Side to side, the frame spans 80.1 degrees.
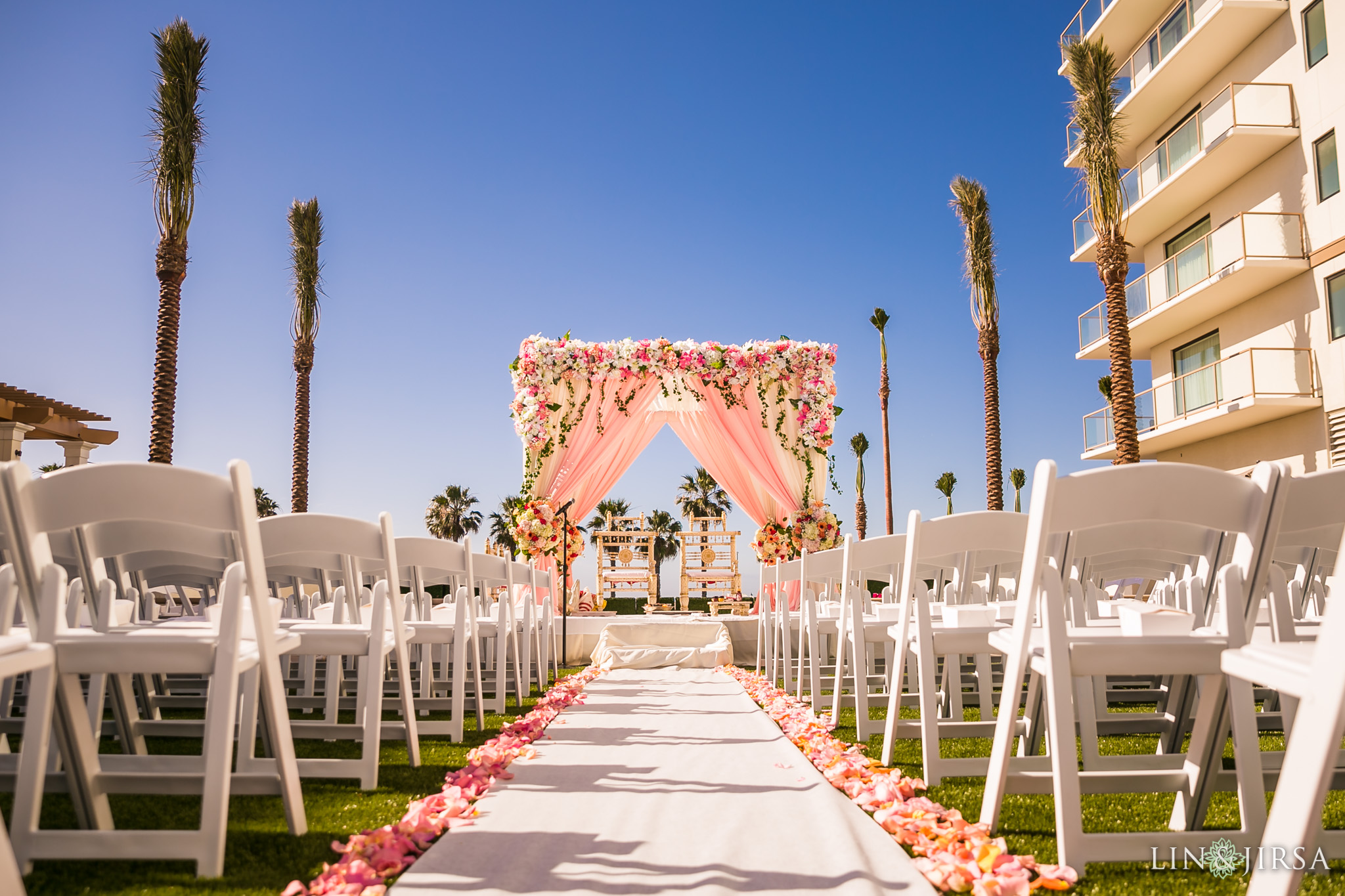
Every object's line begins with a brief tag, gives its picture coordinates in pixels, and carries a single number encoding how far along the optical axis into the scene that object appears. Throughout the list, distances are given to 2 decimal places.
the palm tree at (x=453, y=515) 43.06
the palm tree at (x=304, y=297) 15.81
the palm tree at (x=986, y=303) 17.72
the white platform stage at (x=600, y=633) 9.34
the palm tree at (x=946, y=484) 53.20
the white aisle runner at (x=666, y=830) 1.99
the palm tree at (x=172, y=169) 10.65
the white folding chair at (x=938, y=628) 2.83
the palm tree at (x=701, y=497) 45.50
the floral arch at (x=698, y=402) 10.80
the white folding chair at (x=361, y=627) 2.86
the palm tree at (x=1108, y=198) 13.88
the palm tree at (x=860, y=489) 37.12
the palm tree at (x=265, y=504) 39.85
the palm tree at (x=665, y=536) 45.62
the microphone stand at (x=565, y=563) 8.89
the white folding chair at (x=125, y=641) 1.87
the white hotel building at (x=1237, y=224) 14.42
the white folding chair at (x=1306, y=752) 1.08
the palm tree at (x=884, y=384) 31.23
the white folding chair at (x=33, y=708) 1.50
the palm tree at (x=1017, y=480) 54.41
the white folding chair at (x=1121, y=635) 1.86
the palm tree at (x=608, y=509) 43.88
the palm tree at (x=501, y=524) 40.88
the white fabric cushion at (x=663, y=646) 8.60
